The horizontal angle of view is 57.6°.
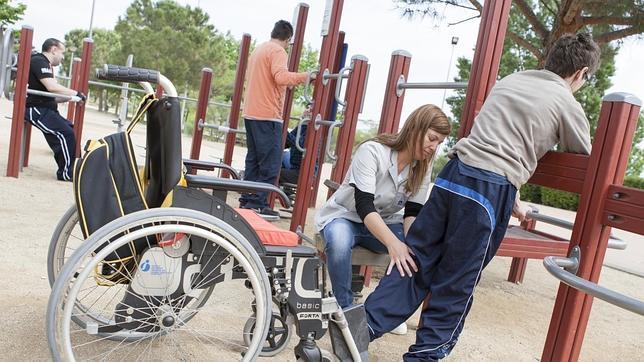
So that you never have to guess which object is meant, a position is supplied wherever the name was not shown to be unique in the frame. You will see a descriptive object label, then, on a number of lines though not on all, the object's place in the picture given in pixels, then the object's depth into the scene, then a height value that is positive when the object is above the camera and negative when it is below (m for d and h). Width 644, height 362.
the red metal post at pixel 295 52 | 5.47 +0.57
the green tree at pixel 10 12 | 23.59 +2.16
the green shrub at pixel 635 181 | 15.41 -0.23
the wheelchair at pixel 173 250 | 1.72 -0.46
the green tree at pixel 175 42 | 25.89 +2.20
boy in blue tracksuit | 1.97 -0.14
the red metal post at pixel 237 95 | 6.05 +0.09
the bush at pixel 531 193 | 15.13 -1.00
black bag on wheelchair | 1.81 -0.29
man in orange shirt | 4.83 +0.01
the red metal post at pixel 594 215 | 1.83 -0.16
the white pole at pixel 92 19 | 30.89 +3.06
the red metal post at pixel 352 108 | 3.66 +0.09
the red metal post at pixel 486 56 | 2.37 +0.37
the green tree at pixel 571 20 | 6.05 +1.55
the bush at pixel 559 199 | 14.87 -0.99
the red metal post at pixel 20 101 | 5.02 -0.31
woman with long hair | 2.38 -0.27
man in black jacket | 5.36 -0.38
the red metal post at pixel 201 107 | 6.48 -0.11
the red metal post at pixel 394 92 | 3.37 +0.22
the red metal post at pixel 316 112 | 4.07 +0.03
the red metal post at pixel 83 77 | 6.17 -0.01
